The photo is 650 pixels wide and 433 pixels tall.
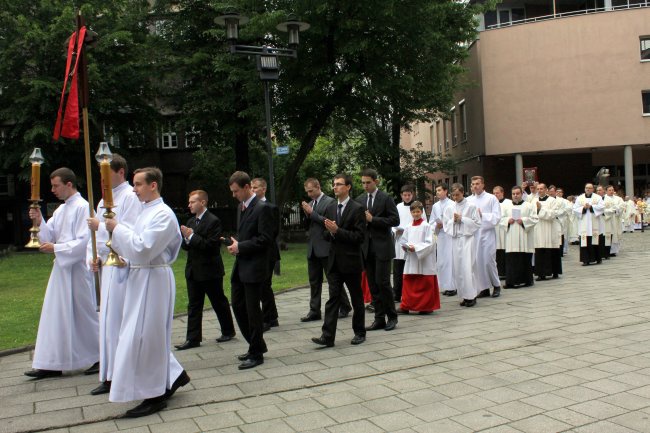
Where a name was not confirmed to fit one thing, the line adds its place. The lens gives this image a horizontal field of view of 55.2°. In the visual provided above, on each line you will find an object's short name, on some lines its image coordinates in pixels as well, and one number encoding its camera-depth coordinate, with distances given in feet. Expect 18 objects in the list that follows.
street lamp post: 43.39
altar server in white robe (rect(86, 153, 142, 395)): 18.65
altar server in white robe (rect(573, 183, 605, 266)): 54.13
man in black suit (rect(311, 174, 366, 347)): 24.36
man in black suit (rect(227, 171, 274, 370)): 21.74
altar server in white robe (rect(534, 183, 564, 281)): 46.03
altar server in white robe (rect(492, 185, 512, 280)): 44.37
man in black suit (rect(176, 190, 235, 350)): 25.61
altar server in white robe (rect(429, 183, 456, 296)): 39.22
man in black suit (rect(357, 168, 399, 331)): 27.86
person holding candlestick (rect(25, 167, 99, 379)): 21.68
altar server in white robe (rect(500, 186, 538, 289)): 42.42
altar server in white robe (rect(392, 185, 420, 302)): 35.35
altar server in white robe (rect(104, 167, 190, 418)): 16.60
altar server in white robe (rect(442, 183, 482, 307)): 34.50
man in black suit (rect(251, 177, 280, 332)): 29.32
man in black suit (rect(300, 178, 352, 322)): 30.27
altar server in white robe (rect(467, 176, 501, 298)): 37.55
